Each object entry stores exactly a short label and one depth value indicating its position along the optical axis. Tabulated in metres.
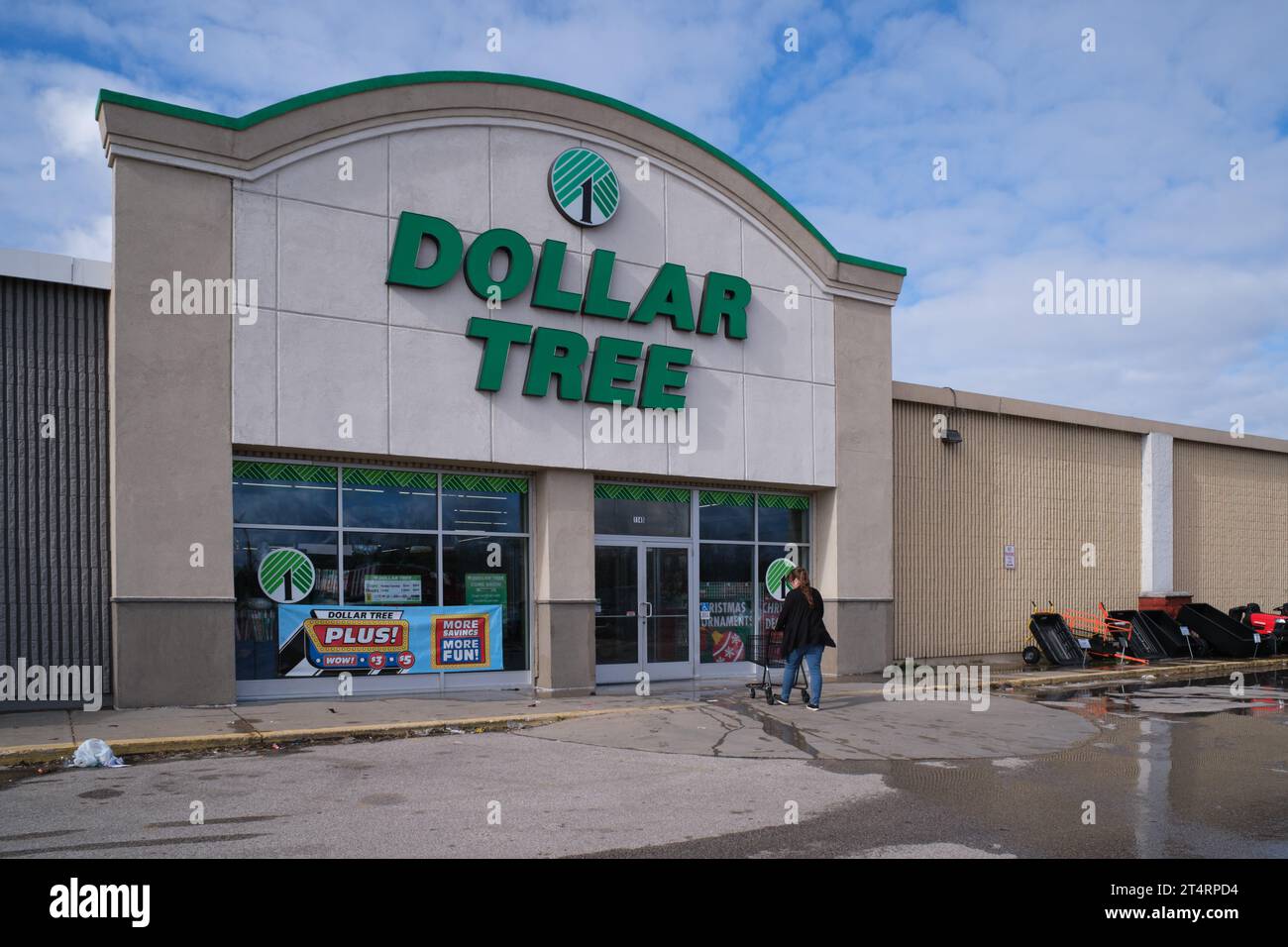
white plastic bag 9.76
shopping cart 14.43
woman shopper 13.40
